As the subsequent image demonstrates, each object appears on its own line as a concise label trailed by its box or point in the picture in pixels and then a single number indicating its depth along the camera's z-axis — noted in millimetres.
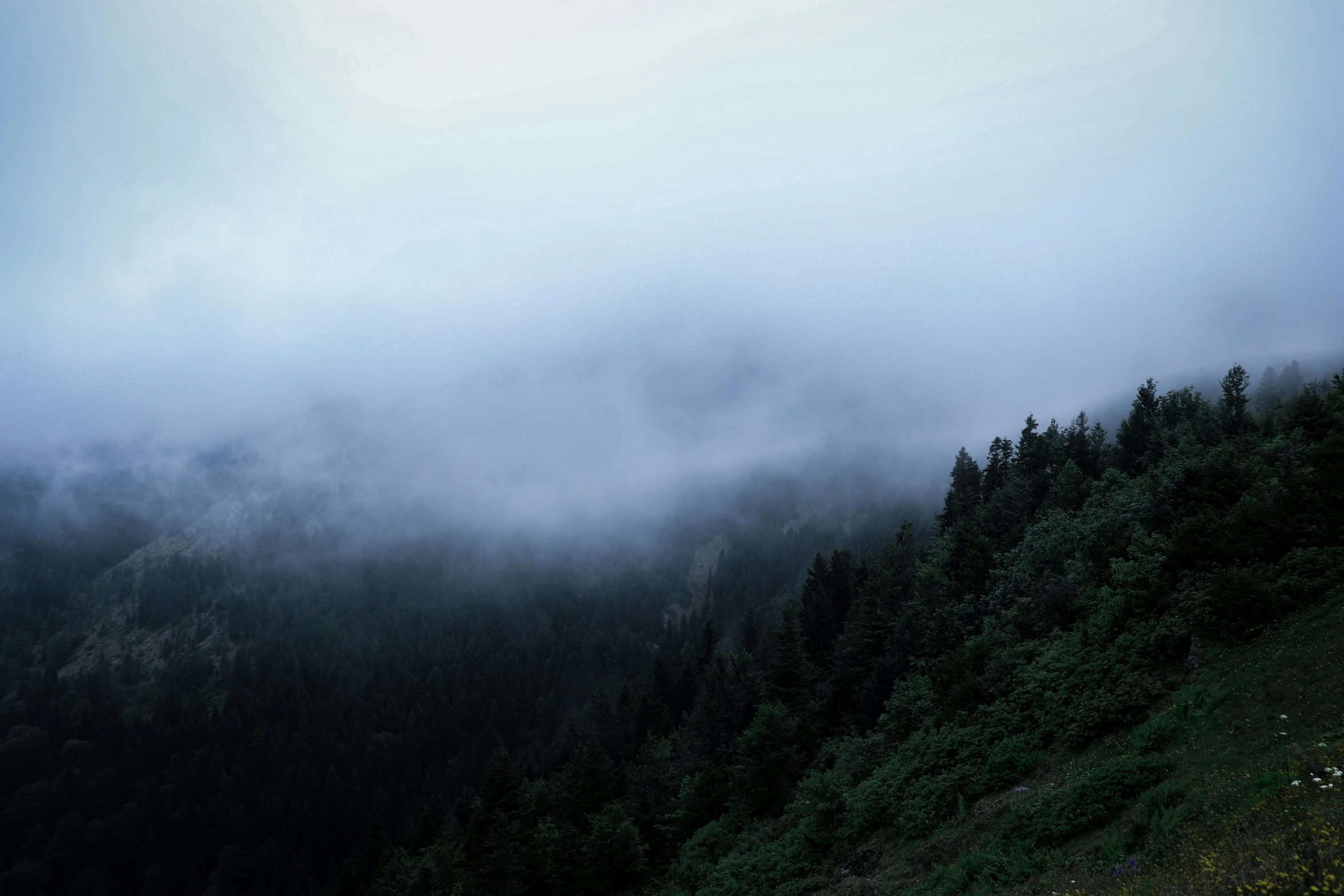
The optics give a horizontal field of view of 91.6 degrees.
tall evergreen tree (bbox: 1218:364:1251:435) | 51469
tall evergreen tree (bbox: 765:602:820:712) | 54469
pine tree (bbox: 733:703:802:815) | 40562
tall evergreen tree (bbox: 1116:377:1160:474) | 59938
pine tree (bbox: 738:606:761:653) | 89438
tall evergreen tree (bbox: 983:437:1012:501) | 76750
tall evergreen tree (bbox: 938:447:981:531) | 73938
